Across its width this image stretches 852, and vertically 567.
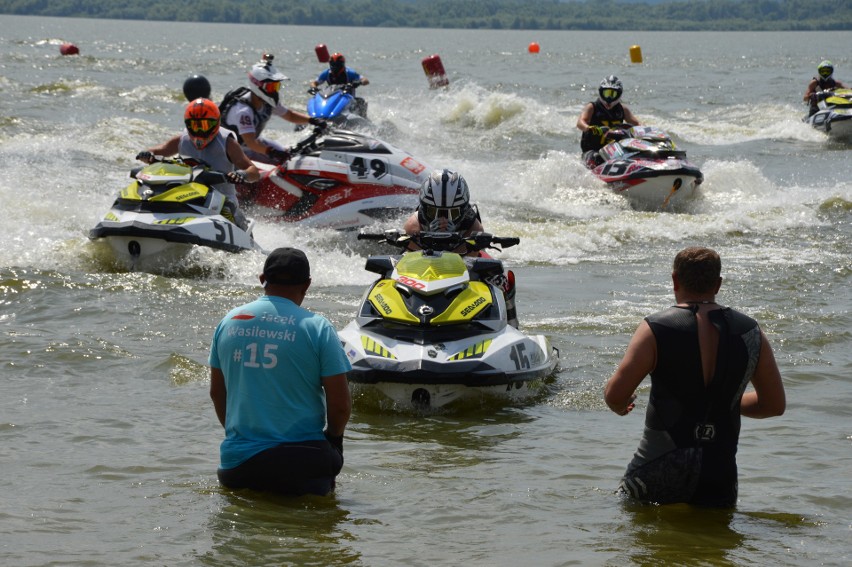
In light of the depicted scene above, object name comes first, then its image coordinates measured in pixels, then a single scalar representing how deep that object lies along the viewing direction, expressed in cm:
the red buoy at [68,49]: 5128
